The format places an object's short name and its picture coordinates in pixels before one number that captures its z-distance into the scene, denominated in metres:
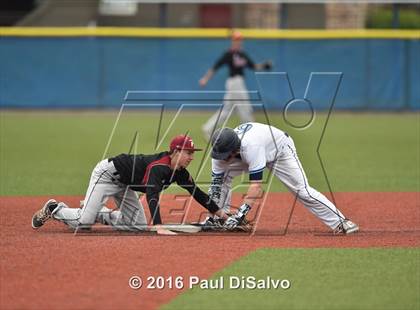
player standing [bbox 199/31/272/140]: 43.31
